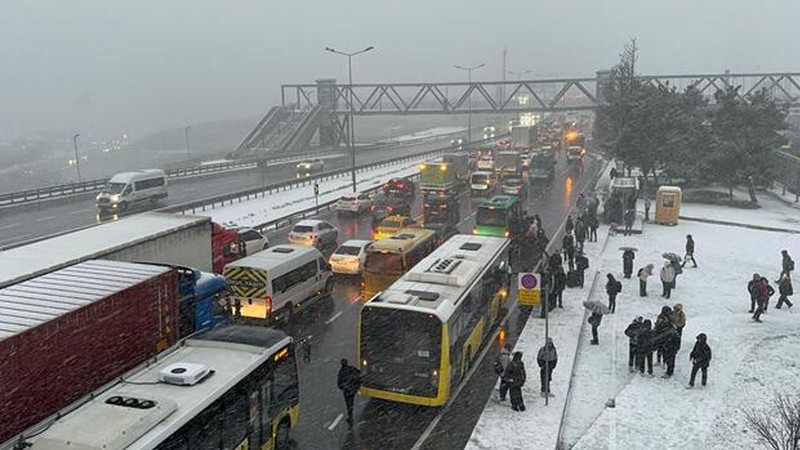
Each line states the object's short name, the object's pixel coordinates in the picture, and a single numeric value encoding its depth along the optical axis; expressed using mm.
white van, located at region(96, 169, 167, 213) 45375
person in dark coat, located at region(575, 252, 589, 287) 25734
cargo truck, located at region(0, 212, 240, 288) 15930
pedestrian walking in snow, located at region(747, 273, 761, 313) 22391
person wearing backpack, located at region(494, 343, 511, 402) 16531
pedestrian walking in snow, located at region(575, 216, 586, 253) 30484
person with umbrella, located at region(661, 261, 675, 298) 24641
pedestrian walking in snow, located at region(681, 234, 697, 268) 29570
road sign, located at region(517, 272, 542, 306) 23097
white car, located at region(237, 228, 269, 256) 30684
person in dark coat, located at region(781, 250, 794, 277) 25297
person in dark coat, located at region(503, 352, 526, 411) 15891
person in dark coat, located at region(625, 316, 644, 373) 18141
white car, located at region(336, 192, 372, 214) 44062
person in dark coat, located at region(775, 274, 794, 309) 23531
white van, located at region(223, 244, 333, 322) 21156
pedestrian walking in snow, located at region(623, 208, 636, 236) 36625
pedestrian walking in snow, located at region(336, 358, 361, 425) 15383
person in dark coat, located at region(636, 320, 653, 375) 17734
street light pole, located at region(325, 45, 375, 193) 51072
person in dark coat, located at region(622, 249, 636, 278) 27297
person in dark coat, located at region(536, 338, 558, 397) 16688
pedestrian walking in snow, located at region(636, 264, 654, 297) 24900
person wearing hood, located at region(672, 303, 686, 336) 18984
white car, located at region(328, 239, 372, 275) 28031
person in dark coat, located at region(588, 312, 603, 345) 20094
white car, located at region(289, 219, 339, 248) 32812
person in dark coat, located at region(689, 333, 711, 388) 17047
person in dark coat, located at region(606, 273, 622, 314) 22734
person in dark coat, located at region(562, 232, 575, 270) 27188
